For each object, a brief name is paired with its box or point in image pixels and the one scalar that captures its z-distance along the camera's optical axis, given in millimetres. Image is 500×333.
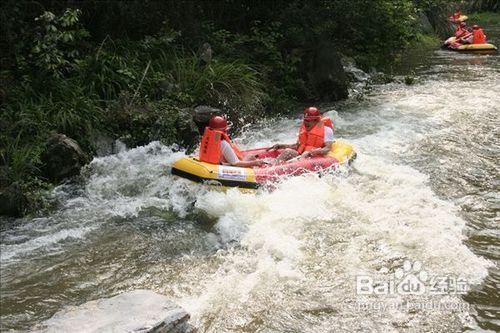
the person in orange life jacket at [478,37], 18000
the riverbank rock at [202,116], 8977
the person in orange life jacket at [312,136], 7434
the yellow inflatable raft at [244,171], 6434
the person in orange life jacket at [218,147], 6719
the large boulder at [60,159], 7078
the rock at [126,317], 3213
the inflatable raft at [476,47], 17328
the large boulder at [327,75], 11461
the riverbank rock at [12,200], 6156
